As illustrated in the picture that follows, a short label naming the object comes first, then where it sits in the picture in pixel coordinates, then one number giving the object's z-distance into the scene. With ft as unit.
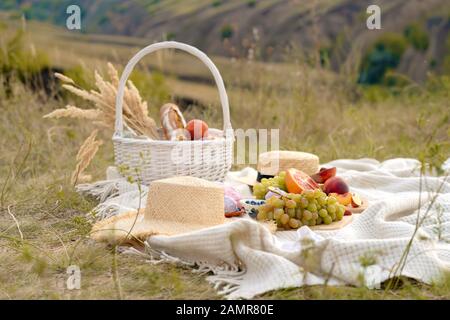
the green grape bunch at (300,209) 9.54
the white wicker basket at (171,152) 11.34
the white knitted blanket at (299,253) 7.57
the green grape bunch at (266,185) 11.04
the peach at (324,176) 11.84
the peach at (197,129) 11.96
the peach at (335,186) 11.16
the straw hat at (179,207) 9.39
